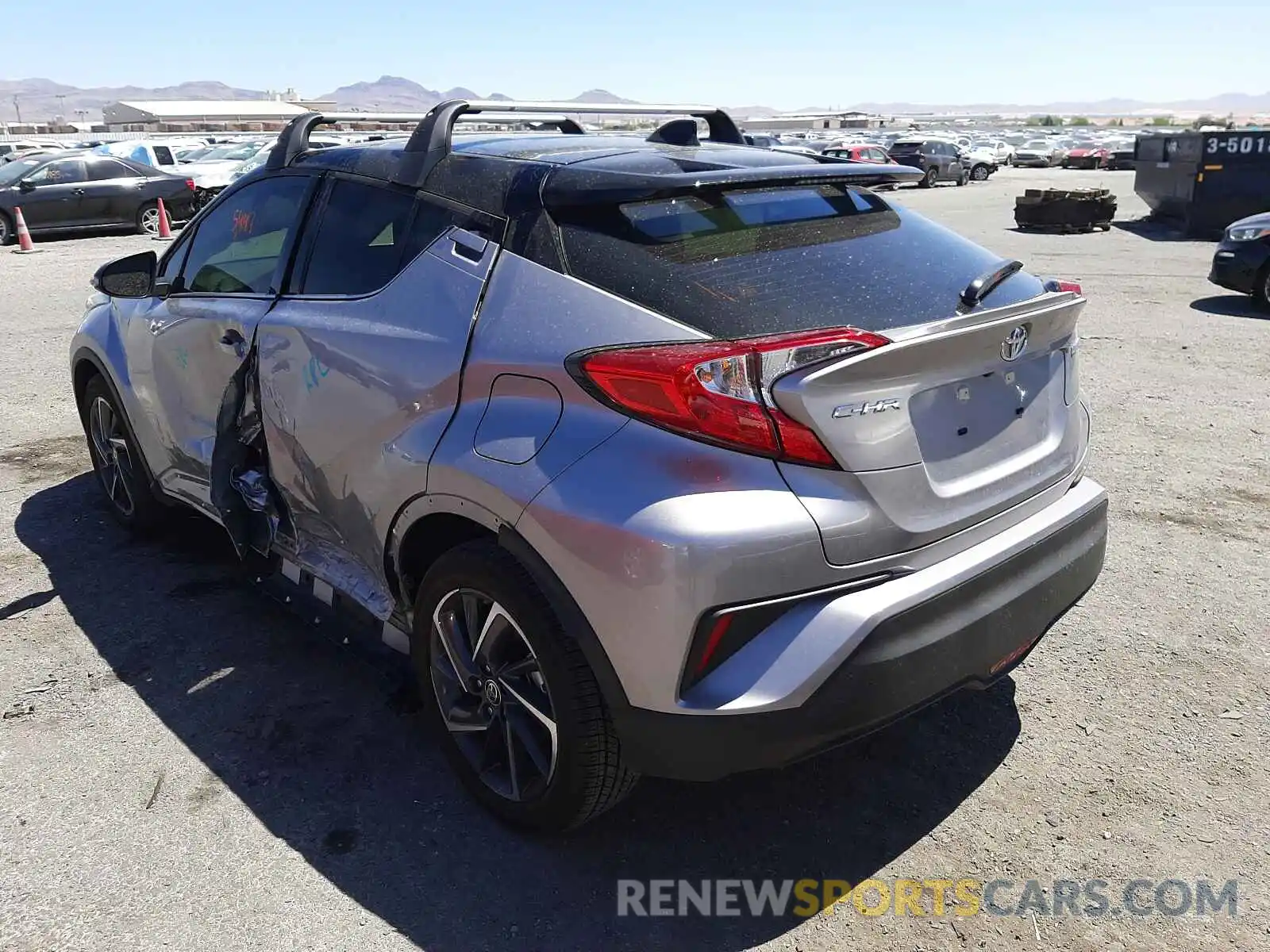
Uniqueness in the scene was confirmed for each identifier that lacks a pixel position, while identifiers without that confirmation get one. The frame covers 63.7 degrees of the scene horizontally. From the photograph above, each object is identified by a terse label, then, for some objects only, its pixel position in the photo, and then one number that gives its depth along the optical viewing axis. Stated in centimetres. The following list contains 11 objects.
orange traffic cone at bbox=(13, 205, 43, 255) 1725
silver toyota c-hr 228
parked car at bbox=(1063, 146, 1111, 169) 4588
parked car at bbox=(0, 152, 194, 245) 1823
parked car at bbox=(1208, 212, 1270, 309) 1009
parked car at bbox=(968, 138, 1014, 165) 4916
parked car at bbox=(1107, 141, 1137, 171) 4266
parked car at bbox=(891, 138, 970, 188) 3453
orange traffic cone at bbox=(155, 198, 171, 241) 1853
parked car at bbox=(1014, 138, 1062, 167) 5119
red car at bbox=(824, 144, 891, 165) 3282
